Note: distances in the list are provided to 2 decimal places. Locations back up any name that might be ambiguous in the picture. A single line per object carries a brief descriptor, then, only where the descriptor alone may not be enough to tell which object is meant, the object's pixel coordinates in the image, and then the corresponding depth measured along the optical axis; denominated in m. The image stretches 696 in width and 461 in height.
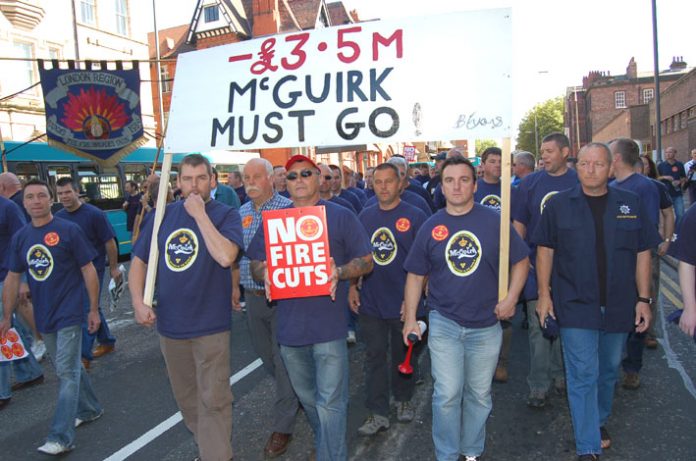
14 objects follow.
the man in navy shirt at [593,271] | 3.47
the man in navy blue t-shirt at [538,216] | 4.47
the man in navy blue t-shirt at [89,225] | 5.78
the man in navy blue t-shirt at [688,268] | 3.10
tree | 75.19
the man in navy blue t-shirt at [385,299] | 4.15
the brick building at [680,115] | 25.67
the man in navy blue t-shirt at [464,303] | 3.27
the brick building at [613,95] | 47.19
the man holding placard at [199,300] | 3.39
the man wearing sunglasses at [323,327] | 3.28
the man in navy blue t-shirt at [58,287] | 4.05
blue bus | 12.60
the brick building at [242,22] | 34.09
